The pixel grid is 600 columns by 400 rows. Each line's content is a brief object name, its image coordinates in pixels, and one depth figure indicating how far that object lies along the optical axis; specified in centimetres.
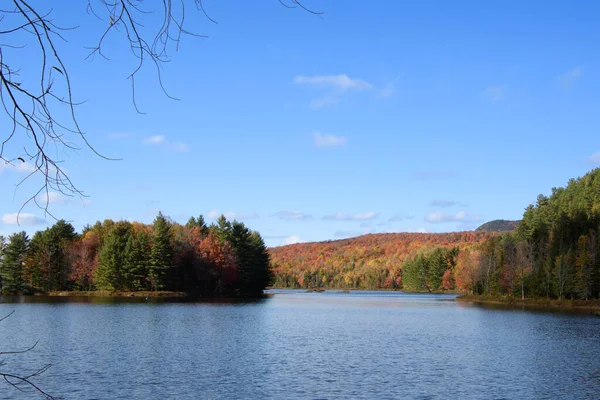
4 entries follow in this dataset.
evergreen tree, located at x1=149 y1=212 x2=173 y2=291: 10756
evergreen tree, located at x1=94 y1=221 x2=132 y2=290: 10812
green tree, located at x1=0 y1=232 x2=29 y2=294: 11450
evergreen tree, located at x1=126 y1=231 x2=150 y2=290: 10794
